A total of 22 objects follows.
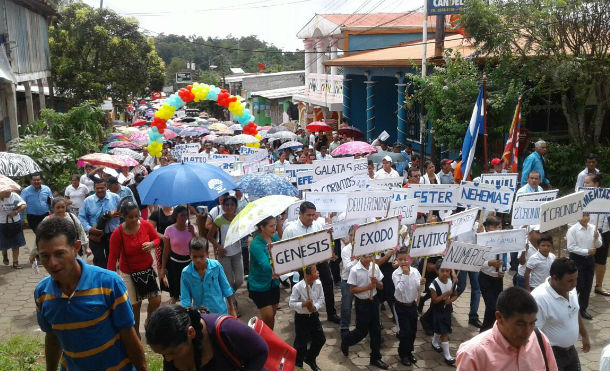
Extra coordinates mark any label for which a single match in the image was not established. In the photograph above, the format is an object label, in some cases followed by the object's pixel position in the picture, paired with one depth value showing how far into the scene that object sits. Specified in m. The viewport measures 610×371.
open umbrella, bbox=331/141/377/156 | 14.82
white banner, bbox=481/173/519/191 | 8.89
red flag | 10.84
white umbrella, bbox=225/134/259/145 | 18.35
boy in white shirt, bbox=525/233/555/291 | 6.52
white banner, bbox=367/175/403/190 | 9.49
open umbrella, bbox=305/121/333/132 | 23.34
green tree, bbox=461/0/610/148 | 12.41
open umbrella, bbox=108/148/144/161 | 16.73
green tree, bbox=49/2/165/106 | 25.89
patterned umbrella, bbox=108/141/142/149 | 20.17
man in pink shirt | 3.50
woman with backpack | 3.11
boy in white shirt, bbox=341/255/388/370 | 6.39
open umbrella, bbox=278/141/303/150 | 18.99
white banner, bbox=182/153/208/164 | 14.21
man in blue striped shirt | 3.44
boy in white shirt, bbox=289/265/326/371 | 6.16
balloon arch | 17.88
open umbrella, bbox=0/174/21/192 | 9.19
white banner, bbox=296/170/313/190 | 10.66
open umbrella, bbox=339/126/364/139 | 21.72
